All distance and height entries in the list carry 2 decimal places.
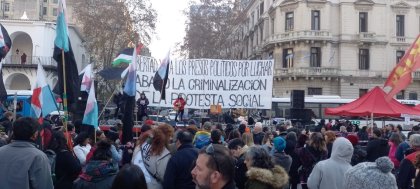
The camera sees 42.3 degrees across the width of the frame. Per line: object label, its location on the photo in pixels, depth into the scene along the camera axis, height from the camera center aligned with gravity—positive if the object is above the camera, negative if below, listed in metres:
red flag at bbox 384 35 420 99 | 12.45 +0.95
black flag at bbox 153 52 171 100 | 15.99 +0.94
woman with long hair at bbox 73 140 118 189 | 5.18 -0.63
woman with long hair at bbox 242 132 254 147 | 8.47 -0.47
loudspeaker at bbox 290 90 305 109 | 22.33 +0.44
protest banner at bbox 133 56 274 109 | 20.12 +0.99
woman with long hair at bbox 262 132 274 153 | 9.25 -0.53
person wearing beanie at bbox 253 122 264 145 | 11.54 -0.54
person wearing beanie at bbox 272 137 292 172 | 7.52 -0.64
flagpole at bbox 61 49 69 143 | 9.02 +0.17
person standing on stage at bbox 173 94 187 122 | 19.69 +0.16
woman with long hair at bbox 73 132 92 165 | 7.80 -0.58
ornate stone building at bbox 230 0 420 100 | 45.97 +5.74
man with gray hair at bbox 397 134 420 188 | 6.91 -0.80
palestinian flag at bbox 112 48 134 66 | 16.93 +1.62
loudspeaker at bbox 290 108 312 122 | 21.69 -0.17
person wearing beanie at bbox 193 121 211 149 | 7.67 -0.43
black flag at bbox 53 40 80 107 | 10.06 +0.67
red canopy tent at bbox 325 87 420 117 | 17.56 +0.14
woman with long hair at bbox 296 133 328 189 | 8.47 -0.69
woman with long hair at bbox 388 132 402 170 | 9.78 -0.61
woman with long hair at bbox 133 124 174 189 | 6.51 -0.56
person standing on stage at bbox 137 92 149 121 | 19.94 +0.10
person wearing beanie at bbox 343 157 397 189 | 4.16 -0.51
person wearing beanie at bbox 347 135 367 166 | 8.73 -0.74
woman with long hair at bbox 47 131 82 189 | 6.42 -0.73
